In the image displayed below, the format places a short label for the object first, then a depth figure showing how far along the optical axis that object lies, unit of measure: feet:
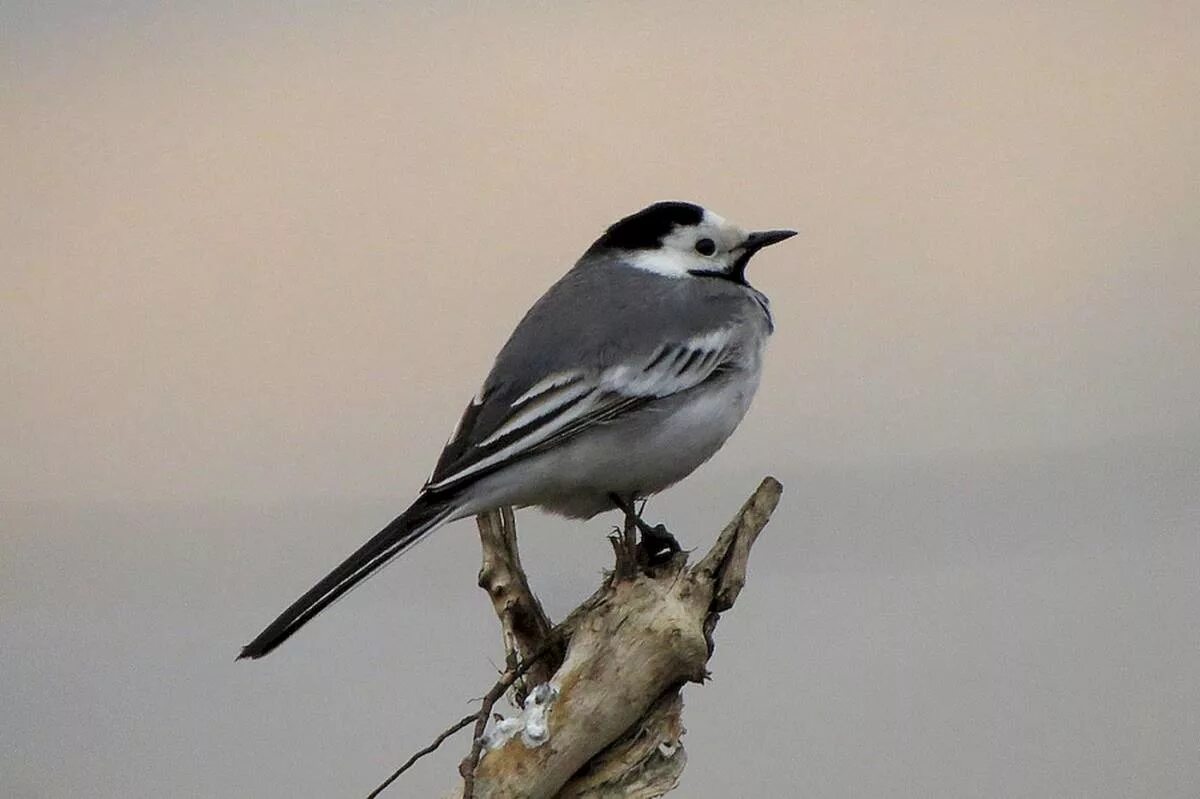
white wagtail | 15.14
